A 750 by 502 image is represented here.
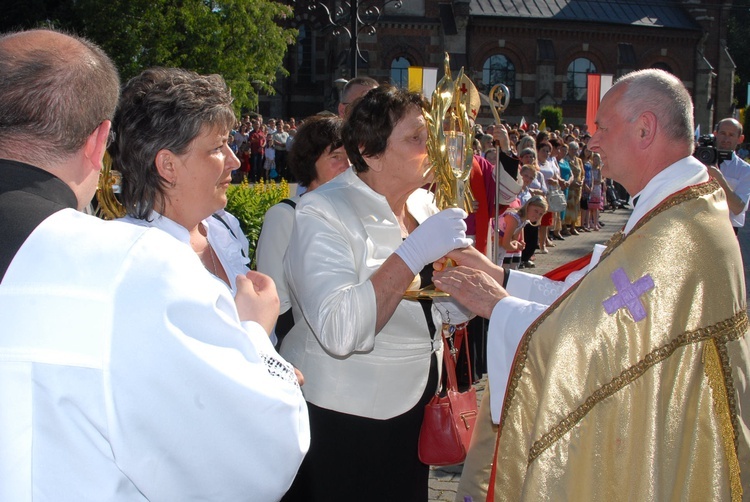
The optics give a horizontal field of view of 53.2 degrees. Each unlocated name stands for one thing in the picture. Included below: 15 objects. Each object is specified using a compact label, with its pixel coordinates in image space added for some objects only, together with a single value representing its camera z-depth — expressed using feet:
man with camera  28.07
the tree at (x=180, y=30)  69.92
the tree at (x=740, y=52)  193.67
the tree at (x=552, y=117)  109.60
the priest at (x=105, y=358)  3.92
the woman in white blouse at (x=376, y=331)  8.39
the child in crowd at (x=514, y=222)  26.30
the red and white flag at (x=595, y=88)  42.15
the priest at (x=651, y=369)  7.38
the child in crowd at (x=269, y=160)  78.48
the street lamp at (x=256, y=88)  80.04
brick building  124.36
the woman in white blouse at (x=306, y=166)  11.59
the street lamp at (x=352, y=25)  39.04
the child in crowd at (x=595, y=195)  55.31
